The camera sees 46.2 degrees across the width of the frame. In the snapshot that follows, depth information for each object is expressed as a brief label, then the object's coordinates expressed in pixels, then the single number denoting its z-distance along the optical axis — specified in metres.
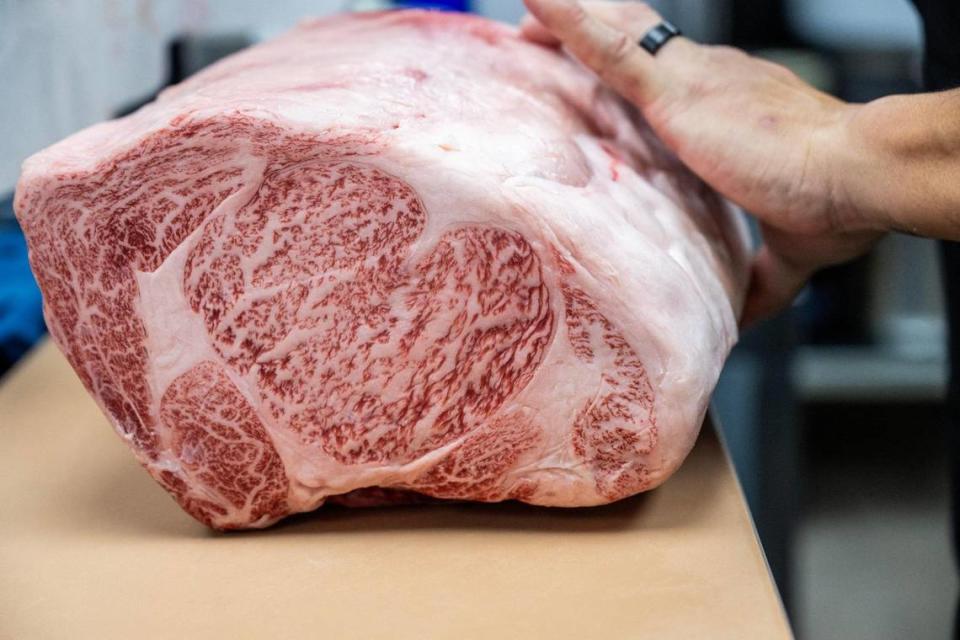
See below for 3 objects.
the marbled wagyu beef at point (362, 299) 0.92
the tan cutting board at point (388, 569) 0.88
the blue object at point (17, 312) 1.51
